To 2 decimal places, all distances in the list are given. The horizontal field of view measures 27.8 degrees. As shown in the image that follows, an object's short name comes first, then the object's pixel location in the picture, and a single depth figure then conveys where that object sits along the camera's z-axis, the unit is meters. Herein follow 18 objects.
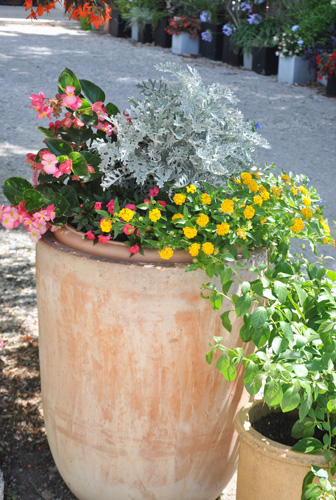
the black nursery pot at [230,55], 10.38
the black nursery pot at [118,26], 12.97
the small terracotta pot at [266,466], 1.76
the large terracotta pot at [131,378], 1.78
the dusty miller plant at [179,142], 1.91
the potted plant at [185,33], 11.19
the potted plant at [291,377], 1.64
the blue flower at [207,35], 10.83
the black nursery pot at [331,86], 8.48
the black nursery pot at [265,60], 9.69
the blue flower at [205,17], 10.98
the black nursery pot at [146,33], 12.29
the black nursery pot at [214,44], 10.73
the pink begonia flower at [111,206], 1.85
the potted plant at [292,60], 9.23
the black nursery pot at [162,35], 11.77
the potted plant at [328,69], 8.35
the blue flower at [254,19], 10.15
